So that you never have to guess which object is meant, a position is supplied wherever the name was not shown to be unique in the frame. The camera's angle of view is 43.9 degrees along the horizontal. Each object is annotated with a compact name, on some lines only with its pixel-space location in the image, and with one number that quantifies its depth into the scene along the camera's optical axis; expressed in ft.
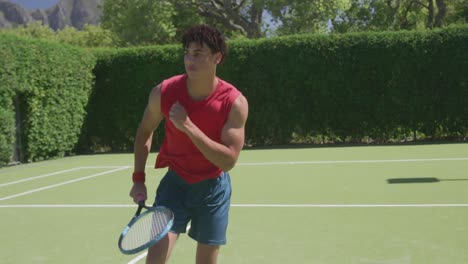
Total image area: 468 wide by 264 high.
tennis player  10.34
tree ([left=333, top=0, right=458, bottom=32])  105.70
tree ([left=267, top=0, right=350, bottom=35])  92.07
